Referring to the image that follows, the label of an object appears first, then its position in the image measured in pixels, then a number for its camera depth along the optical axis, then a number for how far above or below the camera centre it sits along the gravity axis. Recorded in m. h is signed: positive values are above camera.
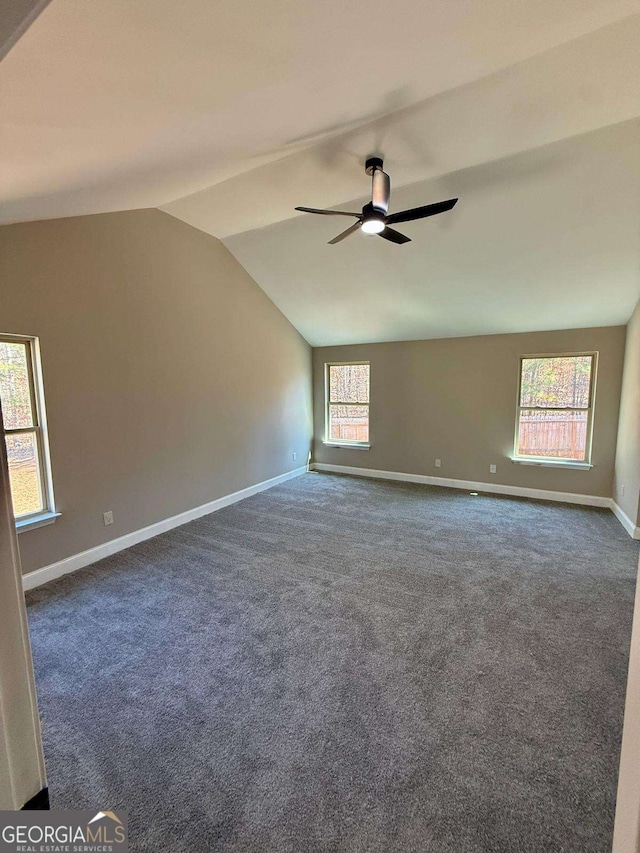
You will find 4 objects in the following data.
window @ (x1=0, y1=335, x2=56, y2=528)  2.73 -0.35
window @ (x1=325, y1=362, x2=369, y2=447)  6.19 -0.39
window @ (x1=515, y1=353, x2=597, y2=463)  4.66 -0.37
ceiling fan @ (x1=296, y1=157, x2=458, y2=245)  2.46 +1.15
